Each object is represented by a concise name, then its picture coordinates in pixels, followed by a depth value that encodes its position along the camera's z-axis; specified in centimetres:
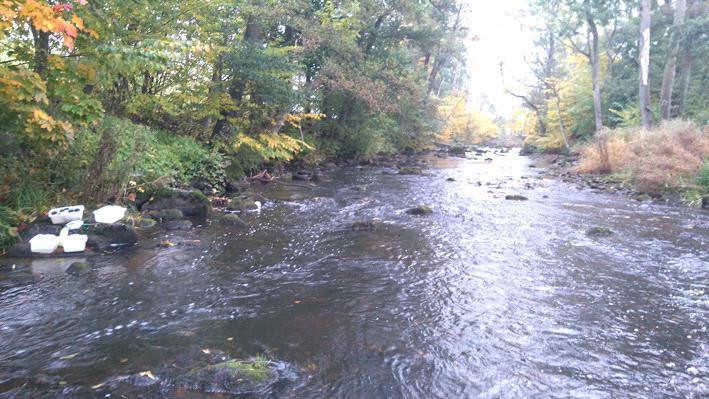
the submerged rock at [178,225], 1027
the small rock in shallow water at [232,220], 1087
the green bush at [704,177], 1480
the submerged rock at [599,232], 1032
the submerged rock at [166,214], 1086
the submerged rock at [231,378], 414
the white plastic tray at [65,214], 847
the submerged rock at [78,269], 721
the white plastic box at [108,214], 881
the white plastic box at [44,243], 788
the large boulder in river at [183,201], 1137
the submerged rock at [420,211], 1272
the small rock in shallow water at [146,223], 1009
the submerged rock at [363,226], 1068
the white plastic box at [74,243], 811
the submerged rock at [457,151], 3956
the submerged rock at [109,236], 848
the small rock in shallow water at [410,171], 2295
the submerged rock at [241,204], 1260
